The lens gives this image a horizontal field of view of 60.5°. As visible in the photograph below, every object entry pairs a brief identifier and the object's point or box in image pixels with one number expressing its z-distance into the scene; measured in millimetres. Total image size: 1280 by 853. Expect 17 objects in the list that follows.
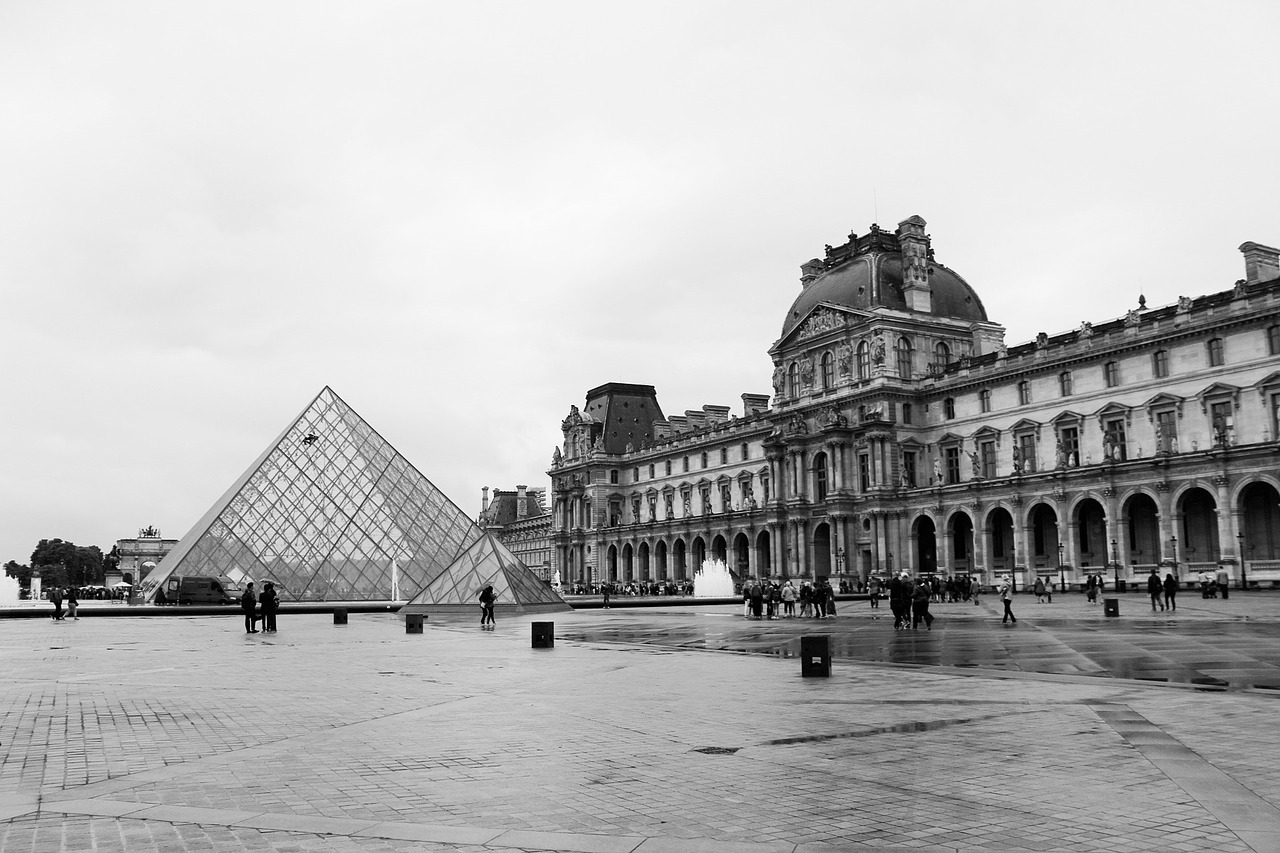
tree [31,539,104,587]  150375
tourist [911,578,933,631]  26141
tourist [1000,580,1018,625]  26772
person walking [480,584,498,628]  31172
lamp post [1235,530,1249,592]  47875
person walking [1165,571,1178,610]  33344
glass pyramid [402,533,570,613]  40312
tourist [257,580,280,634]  28766
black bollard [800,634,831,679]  15352
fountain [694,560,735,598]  78662
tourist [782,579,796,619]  36241
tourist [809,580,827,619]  33344
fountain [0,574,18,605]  90375
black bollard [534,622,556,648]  21656
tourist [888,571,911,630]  26188
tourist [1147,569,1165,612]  33781
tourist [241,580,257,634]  27938
